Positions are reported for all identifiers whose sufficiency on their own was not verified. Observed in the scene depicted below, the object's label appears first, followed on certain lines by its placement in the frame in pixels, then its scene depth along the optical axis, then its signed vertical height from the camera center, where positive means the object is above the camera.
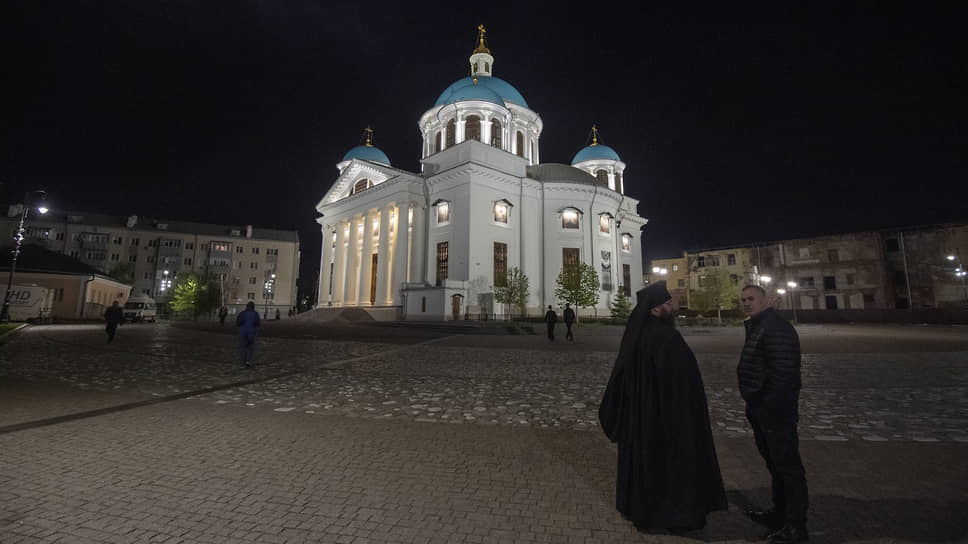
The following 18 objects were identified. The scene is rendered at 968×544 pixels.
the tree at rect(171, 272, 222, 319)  57.66 +2.62
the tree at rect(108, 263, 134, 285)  67.82 +6.74
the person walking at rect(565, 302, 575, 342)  20.22 +0.04
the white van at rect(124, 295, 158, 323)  46.19 +0.65
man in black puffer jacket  2.91 -0.63
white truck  33.78 +0.88
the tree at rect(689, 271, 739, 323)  44.31 +2.79
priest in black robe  2.92 -0.84
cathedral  36.59 +9.35
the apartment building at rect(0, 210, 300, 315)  70.50 +11.08
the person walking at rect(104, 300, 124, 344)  17.39 -0.14
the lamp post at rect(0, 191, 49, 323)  21.78 +5.71
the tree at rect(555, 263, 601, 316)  34.66 +2.71
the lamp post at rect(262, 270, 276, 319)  73.20 +4.86
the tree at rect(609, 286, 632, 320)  37.99 +1.19
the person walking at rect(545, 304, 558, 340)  20.55 -0.11
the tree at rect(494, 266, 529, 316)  35.12 +2.31
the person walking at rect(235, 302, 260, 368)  10.89 -0.42
